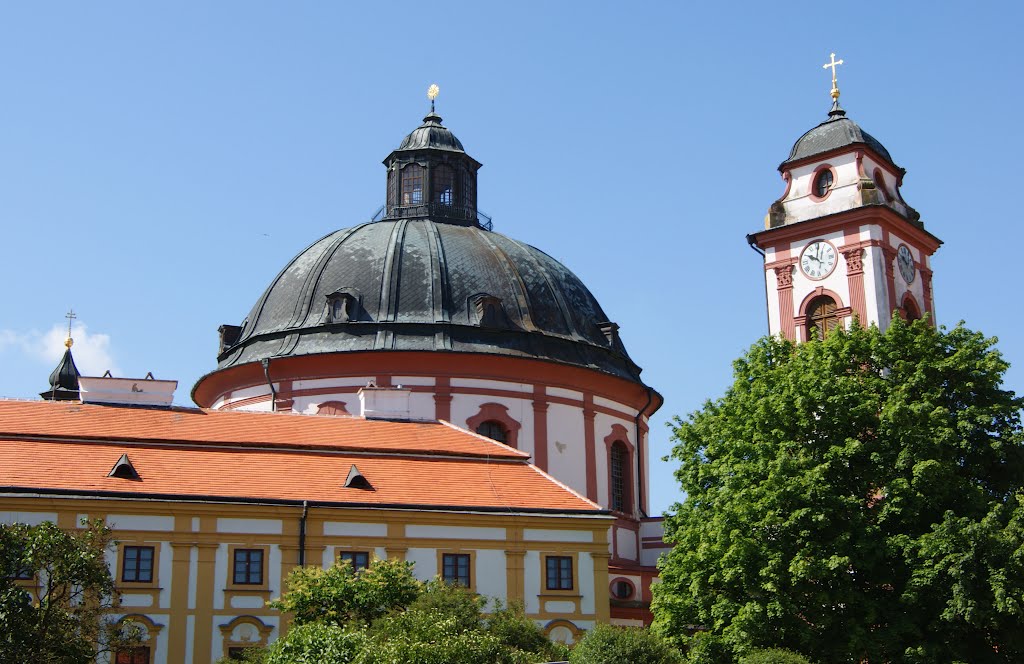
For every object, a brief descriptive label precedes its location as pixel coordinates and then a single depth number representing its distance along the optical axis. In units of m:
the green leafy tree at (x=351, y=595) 30.75
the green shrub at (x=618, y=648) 26.89
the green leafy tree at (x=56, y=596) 25.97
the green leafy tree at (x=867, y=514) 29.47
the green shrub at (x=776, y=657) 27.58
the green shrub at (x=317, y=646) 25.75
